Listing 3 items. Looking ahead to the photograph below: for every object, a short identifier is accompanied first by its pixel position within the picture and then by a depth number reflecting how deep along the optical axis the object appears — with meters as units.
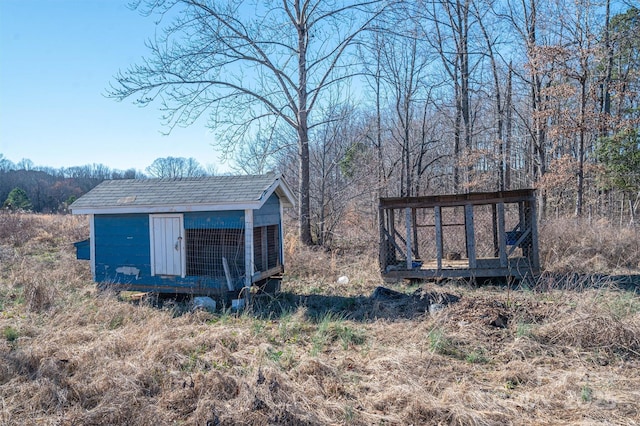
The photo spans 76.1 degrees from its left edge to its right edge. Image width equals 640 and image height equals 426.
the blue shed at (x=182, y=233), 7.78
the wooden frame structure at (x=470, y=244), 9.09
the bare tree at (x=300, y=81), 13.77
